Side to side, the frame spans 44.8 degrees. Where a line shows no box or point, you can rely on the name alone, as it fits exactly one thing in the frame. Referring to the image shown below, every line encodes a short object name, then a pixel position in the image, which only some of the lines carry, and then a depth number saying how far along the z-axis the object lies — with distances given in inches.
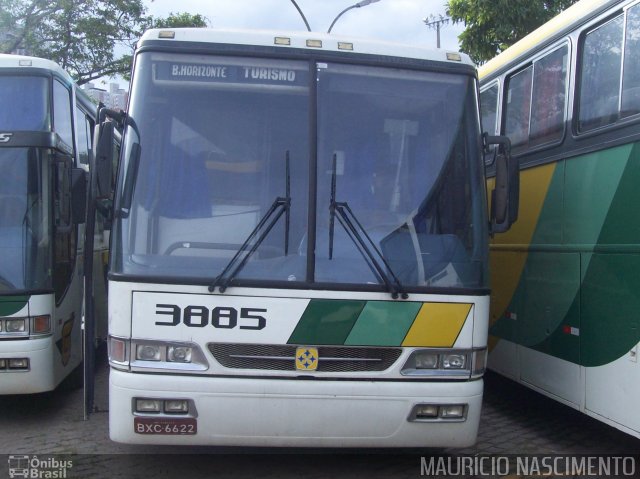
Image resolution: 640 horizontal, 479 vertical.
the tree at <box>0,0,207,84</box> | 754.8
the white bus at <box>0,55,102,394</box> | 263.4
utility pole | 1096.2
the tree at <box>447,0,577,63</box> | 537.6
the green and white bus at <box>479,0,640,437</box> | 212.8
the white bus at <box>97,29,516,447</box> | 193.9
